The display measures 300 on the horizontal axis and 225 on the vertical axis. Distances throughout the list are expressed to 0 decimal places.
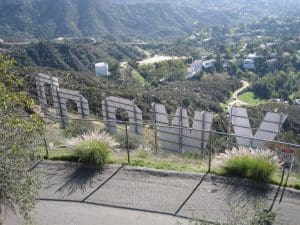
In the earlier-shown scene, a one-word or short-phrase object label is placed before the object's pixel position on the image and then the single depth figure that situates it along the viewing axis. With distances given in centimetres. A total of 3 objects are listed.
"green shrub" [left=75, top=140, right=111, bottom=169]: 660
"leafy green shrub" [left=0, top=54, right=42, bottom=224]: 403
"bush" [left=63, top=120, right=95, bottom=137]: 882
